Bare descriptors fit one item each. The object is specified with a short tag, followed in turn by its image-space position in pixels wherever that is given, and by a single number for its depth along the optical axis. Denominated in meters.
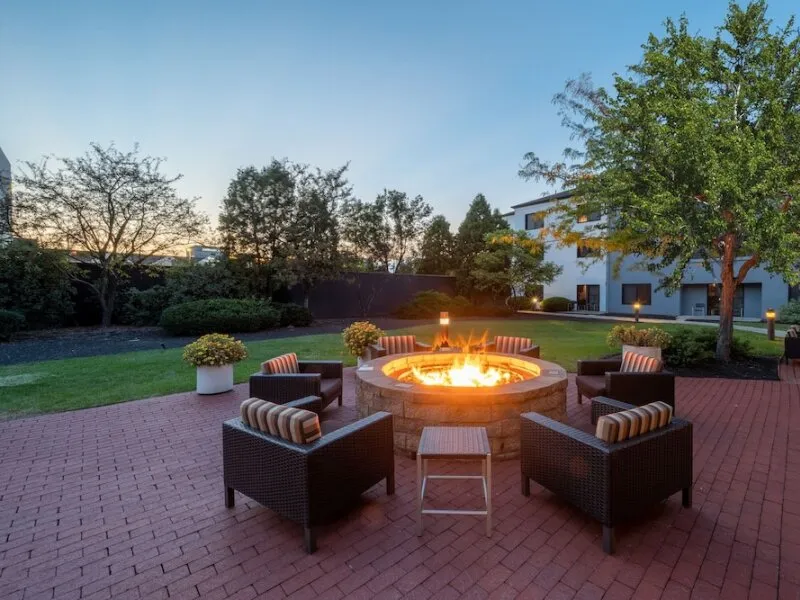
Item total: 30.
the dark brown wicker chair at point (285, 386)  4.91
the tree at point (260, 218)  17.38
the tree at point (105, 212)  13.92
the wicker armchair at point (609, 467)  2.66
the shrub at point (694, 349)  8.61
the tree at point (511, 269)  22.97
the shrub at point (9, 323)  12.24
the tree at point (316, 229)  17.31
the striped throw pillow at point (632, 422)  2.74
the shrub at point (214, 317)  13.70
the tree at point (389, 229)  20.44
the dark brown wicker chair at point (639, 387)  5.02
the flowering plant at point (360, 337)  7.98
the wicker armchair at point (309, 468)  2.68
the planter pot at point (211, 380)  6.81
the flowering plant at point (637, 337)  7.98
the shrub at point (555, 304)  25.61
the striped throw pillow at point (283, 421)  2.77
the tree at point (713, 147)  6.57
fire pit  4.05
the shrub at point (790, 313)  16.20
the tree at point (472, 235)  25.77
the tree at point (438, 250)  26.39
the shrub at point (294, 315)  17.06
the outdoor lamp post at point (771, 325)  11.90
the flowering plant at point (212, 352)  6.71
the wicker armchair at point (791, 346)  8.49
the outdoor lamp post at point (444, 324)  6.17
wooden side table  2.84
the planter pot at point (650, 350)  7.88
